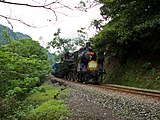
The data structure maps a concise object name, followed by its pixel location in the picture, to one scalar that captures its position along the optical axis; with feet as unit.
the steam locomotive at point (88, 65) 40.64
